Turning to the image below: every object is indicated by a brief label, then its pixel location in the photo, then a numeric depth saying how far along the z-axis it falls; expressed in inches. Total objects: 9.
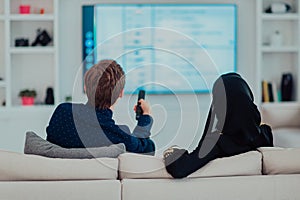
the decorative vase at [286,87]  237.3
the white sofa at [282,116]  216.1
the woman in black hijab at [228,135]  94.6
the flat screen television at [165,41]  228.4
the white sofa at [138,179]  91.7
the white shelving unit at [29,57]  221.1
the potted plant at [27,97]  224.2
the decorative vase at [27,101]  224.2
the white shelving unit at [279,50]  231.5
